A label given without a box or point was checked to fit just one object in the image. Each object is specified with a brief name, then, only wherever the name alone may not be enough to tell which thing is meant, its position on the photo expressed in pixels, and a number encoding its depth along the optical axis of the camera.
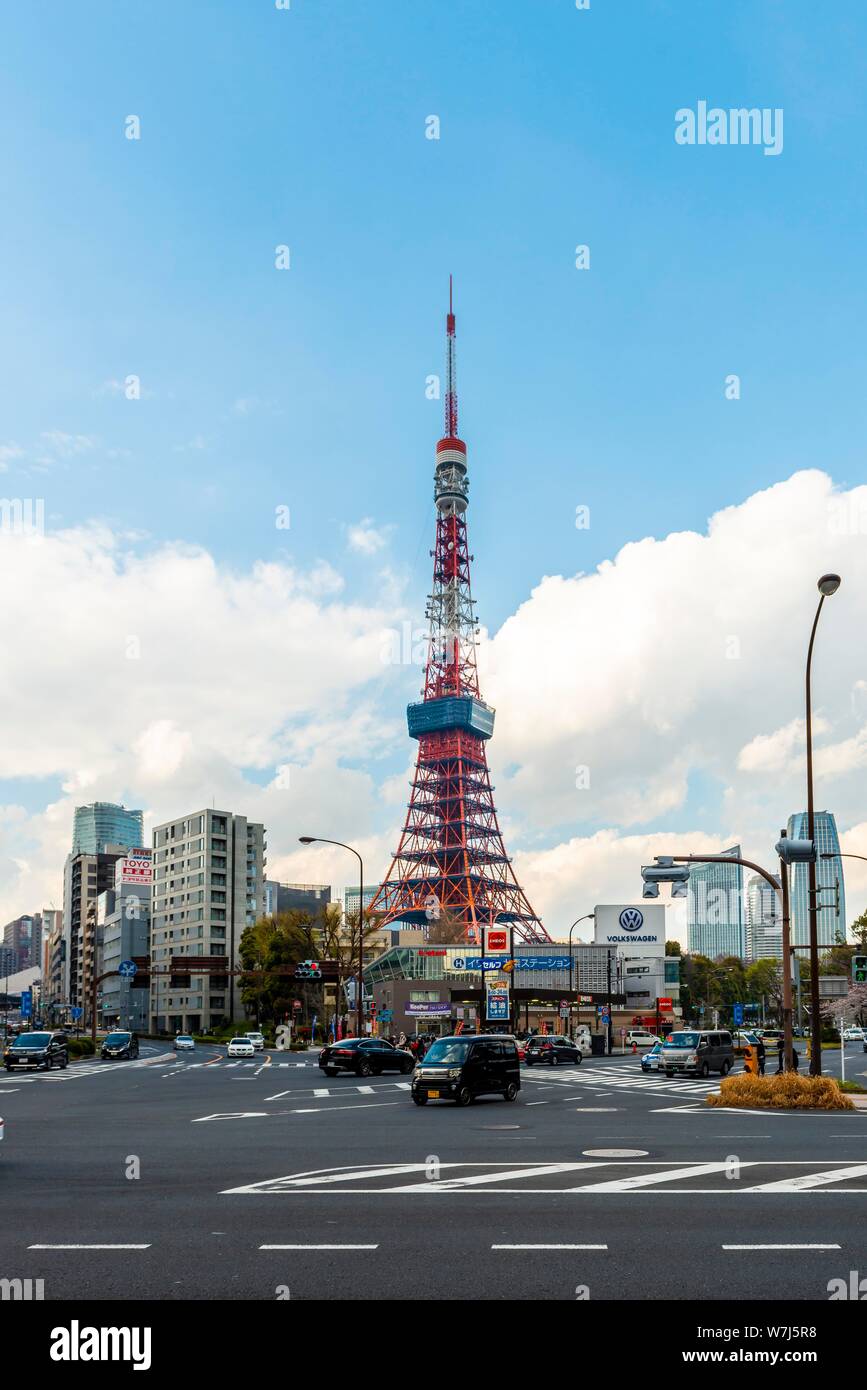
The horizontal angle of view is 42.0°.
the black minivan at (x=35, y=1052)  47.66
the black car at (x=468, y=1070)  28.05
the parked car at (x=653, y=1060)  46.34
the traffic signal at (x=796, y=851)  27.30
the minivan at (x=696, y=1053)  43.75
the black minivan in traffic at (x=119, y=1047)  64.01
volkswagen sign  129.62
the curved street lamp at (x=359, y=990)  58.72
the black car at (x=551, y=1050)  55.03
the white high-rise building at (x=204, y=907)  135.25
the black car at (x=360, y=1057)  43.03
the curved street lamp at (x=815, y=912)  27.81
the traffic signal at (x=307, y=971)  77.00
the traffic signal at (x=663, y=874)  30.34
